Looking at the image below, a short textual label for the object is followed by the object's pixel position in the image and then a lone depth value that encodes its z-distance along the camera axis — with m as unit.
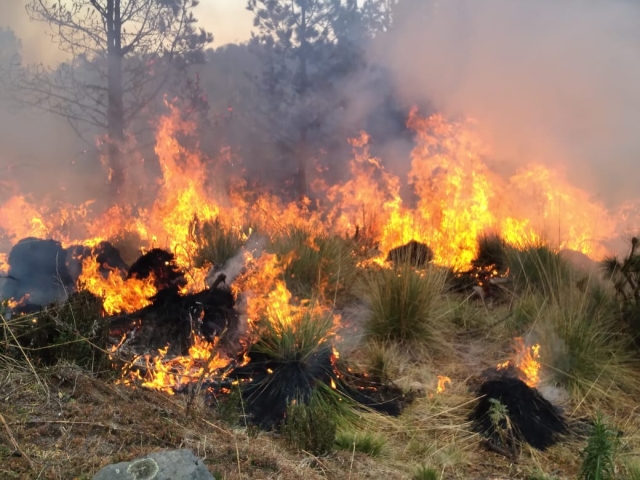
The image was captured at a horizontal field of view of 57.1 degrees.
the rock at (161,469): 2.15
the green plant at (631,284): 5.23
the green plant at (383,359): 4.72
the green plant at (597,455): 2.55
